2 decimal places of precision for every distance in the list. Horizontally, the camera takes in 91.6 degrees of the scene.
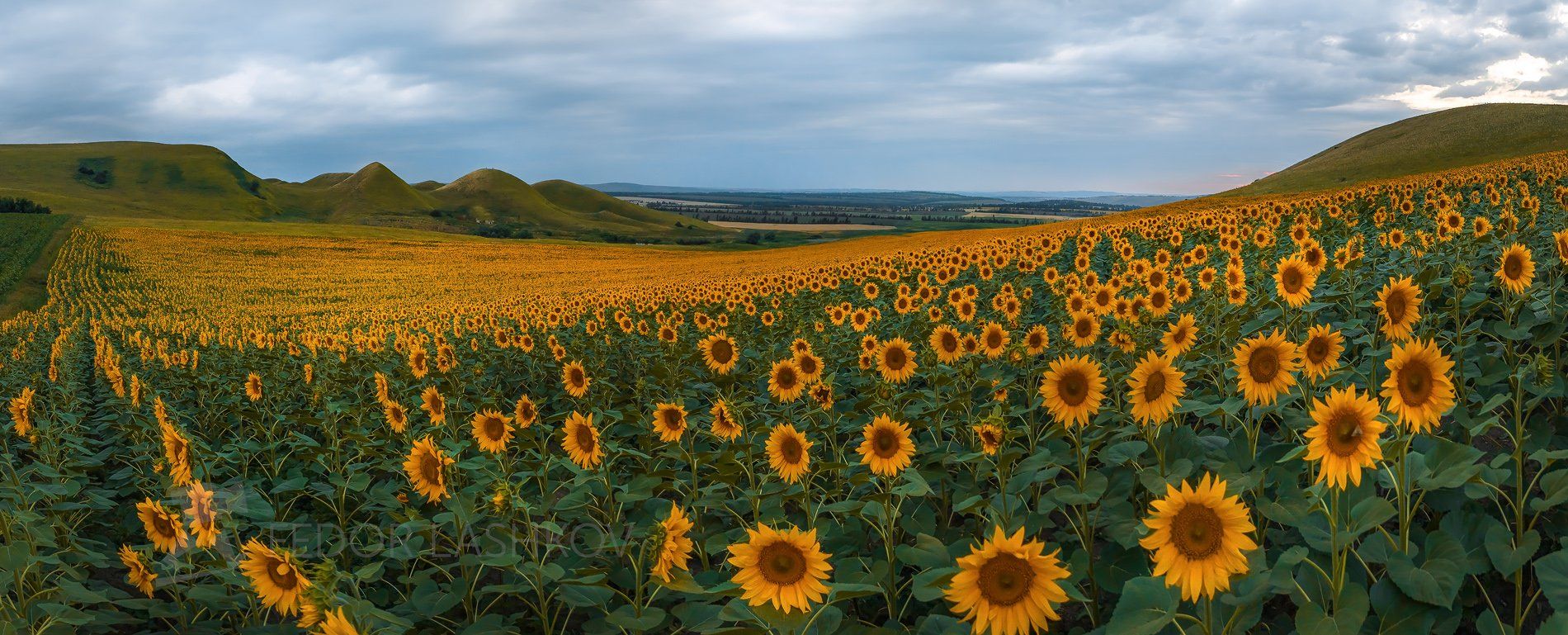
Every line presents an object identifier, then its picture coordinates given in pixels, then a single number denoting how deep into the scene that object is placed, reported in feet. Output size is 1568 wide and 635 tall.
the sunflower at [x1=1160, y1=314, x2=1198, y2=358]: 18.06
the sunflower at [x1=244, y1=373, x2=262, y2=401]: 25.91
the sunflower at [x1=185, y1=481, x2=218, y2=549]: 13.12
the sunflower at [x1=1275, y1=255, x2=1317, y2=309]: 19.29
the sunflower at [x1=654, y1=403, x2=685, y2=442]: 17.49
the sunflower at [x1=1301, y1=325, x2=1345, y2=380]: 12.88
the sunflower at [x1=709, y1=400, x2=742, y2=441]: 17.90
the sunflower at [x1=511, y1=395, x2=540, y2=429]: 19.24
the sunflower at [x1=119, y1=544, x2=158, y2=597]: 13.65
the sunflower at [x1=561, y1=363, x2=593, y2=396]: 24.27
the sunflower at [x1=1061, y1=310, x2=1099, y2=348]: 22.75
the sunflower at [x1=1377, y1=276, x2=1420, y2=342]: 14.23
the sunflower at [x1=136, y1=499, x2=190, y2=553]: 13.75
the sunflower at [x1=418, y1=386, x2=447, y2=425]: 20.33
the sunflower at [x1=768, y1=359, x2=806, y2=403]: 21.48
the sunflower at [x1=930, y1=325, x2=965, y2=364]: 22.08
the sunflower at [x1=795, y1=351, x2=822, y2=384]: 21.79
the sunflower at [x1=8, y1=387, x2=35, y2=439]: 19.95
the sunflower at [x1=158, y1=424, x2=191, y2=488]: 15.62
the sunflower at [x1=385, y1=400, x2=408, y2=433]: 20.92
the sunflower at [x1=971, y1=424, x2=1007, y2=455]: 12.78
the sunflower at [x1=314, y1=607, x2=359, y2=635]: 8.75
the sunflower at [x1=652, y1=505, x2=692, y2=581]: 10.98
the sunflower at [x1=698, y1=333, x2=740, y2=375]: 26.71
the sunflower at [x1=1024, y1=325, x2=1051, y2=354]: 22.35
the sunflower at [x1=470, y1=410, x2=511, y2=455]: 17.58
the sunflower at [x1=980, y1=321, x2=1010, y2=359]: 22.88
